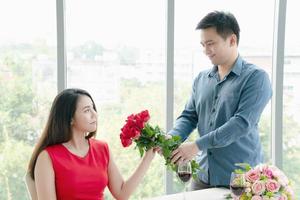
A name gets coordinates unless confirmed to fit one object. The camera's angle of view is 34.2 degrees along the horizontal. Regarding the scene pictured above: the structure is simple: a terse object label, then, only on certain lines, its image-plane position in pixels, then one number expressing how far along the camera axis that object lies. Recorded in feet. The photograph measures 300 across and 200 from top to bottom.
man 8.17
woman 7.54
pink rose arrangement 6.45
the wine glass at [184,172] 7.15
